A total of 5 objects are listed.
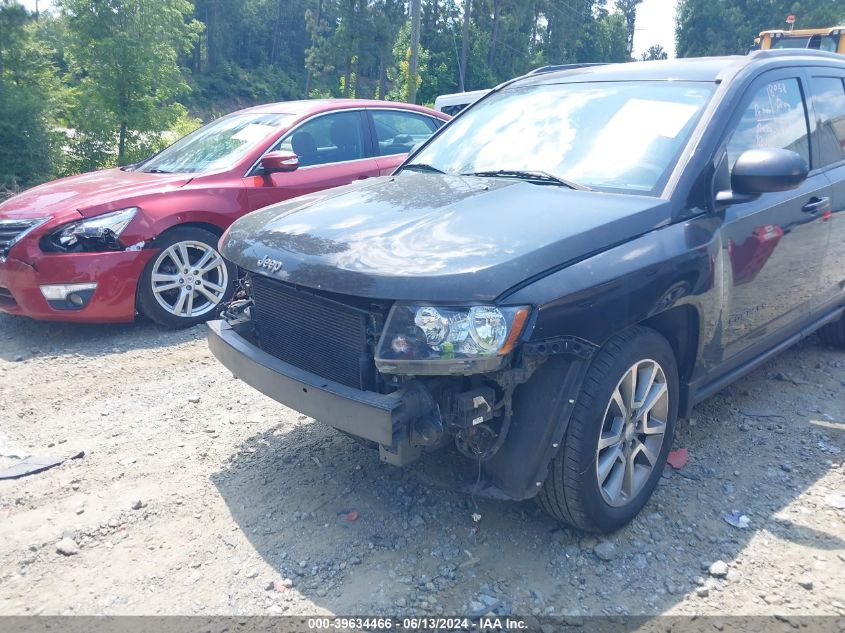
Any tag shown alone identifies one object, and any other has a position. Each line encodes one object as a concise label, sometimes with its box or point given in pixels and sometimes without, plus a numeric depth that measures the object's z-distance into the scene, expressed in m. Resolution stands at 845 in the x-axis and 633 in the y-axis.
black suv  2.46
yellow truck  15.83
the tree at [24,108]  12.20
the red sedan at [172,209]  5.11
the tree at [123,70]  11.38
